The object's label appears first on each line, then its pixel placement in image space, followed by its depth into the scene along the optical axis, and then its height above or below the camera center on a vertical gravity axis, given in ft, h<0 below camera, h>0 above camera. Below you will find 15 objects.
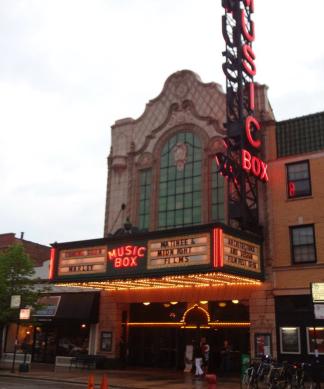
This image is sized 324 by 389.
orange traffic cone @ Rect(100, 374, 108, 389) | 52.25 -3.81
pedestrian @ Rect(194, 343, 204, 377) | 88.80 -2.42
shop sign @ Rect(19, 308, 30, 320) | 96.63 +5.15
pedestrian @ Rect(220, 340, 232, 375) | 93.97 -2.04
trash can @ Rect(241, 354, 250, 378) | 80.35 -1.99
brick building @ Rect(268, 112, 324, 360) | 86.53 +21.09
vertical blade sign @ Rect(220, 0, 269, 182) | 88.53 +45.08
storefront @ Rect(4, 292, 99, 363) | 110.93 +3.47
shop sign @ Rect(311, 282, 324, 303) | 63.98 +7.01
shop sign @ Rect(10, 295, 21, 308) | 98.06 +7.60
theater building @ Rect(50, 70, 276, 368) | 85.20 +16.01
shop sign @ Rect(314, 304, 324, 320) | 59.82 +4.55
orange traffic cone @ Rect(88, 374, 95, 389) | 52.19 -3.80
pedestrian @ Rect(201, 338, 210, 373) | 93.49 -1.27
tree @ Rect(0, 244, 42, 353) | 105.86 +12.57
